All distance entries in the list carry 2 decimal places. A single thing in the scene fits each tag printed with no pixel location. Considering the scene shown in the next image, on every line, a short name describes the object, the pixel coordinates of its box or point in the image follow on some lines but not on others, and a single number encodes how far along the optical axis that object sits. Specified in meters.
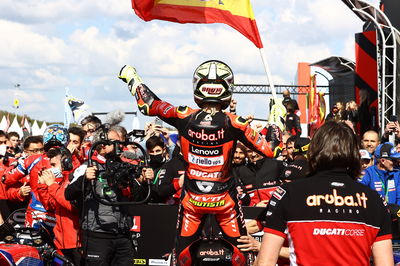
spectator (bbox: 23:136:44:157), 9.42
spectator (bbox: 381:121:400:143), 10.74
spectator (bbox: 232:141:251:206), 8.72
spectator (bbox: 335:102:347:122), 15.29
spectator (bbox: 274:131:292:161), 11.63
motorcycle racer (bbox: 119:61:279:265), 6.57
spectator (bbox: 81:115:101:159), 10.22
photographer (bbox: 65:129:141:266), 6.57
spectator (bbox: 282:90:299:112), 16.08
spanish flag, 11.68
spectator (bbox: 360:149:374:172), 8.88
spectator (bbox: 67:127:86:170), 8.30
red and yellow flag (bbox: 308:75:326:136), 22.23
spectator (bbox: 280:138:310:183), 7.64
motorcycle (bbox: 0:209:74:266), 6.02
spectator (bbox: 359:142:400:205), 8.47
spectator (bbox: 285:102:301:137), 15.61
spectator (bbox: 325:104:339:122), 15.43
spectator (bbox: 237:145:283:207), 8.80
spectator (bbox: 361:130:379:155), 10.19
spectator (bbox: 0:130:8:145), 11.86
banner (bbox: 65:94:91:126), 16.84
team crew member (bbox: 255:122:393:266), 3.62
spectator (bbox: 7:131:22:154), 13.96
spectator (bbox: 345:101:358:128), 15.10
